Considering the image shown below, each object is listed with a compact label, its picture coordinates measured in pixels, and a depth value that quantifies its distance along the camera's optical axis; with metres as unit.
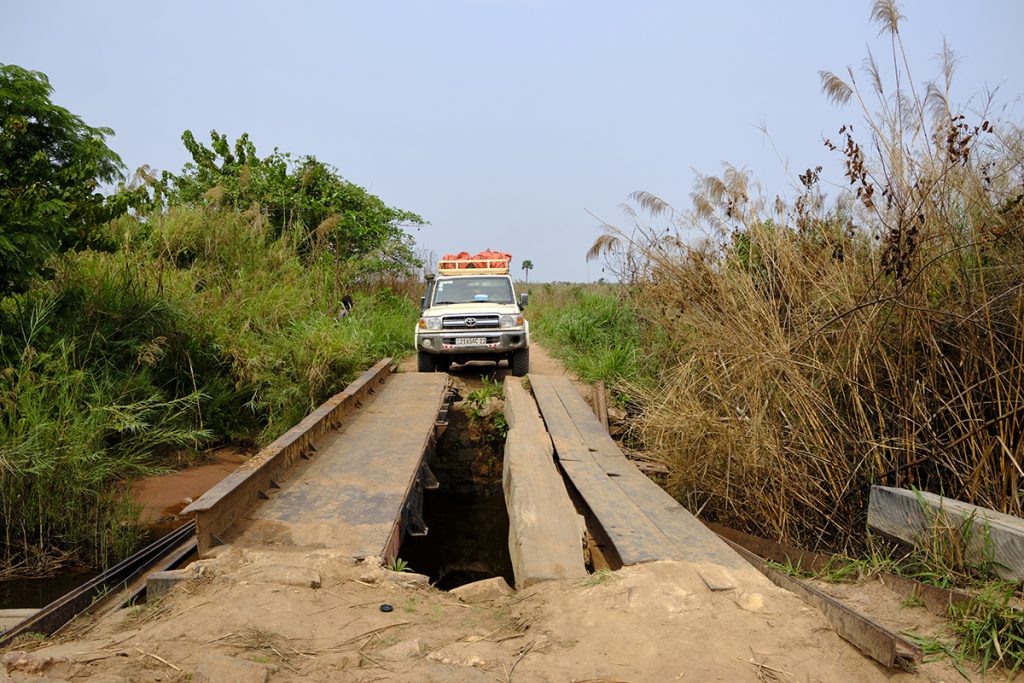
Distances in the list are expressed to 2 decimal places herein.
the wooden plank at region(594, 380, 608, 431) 7.32
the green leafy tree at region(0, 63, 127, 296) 5.70
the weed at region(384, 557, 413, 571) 3.55
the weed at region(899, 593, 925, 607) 2.83
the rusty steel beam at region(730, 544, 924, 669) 2.31
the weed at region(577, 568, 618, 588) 3.00
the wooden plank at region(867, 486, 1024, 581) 2.67
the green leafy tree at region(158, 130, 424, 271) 16.14
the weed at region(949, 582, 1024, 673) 2.36
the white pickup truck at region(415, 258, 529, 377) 9.52
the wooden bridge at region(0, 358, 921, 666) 3.21
